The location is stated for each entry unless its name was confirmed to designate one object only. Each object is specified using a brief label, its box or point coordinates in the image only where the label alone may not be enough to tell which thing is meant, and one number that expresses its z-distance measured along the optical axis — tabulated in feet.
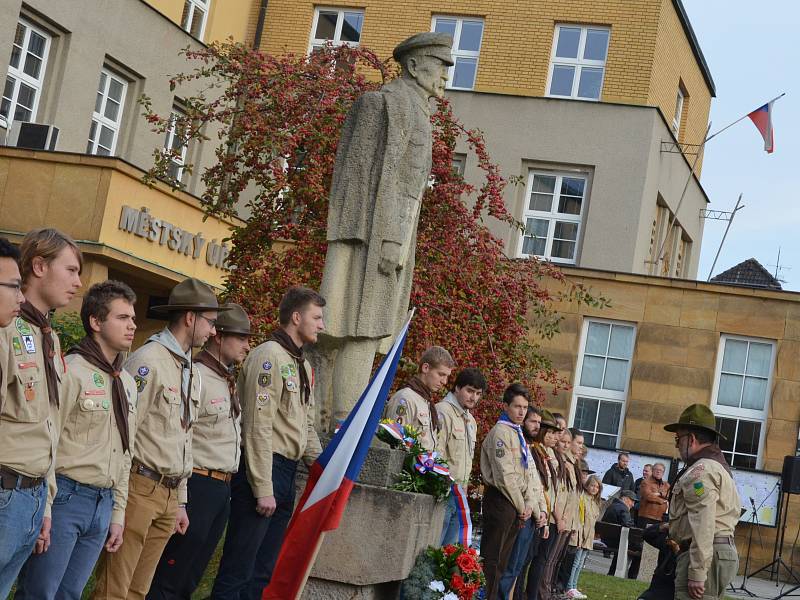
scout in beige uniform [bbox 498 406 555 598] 38.40
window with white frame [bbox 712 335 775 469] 81.25
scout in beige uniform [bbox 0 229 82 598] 16.48
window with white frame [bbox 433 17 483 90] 95.76
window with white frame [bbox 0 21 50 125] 77.20
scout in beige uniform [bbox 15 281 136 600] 18.72
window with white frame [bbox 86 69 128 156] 83.97
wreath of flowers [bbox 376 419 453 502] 28.81
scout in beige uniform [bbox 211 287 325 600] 23.91
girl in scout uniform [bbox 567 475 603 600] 48.80
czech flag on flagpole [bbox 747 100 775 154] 93.30
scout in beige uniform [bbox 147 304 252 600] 22.80
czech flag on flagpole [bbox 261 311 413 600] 22.74
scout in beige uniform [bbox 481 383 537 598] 37.24
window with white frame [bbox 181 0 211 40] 92.38
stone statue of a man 28.19
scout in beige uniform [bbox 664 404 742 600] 29.66
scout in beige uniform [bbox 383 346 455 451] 31.76
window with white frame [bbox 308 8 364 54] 98.43
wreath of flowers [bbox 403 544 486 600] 28.78
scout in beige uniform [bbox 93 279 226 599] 21.03
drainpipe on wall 99.25
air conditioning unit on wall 74.59
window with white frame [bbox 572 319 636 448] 83.56
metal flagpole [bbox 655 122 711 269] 94.29
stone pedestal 27.32
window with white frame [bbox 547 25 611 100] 93.30
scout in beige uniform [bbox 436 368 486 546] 34.58
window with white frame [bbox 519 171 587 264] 91.50
